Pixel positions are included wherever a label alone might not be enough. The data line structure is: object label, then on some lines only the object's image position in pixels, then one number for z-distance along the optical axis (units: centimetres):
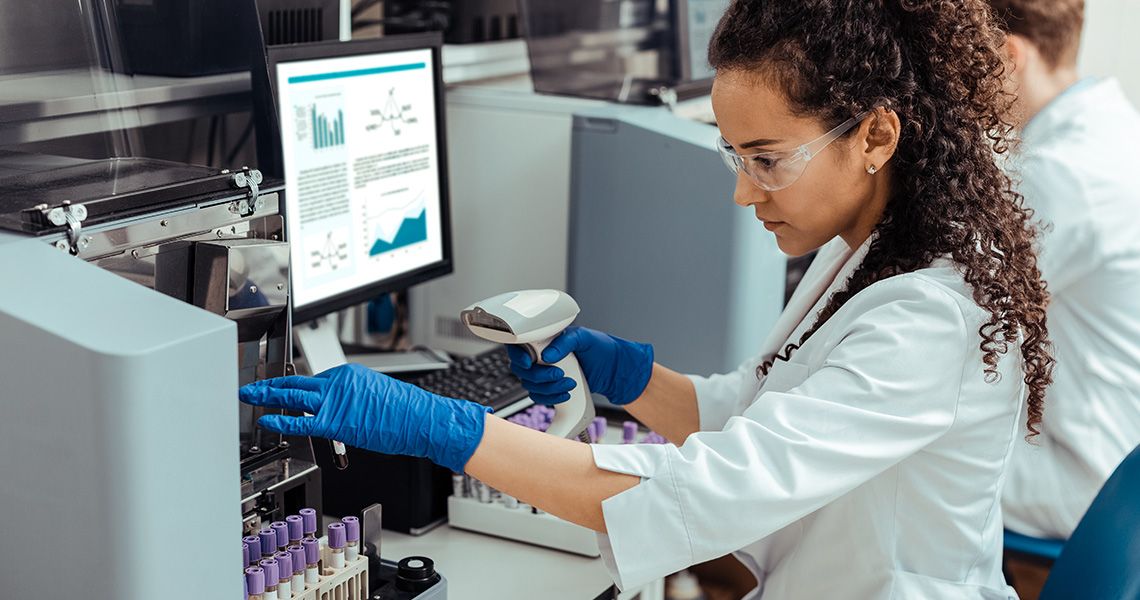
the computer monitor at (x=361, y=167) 146
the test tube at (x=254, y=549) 97
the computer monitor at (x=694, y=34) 214
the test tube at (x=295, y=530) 101
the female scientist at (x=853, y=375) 103
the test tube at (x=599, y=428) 152
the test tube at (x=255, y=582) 94
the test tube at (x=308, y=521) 102
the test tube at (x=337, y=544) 104
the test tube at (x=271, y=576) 95
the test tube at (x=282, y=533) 100
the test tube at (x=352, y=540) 105
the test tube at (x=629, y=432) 152
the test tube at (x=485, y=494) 141
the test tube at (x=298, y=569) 98
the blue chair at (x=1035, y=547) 186
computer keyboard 154
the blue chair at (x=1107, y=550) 125
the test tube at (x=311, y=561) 100
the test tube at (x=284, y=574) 97
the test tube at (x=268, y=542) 98
